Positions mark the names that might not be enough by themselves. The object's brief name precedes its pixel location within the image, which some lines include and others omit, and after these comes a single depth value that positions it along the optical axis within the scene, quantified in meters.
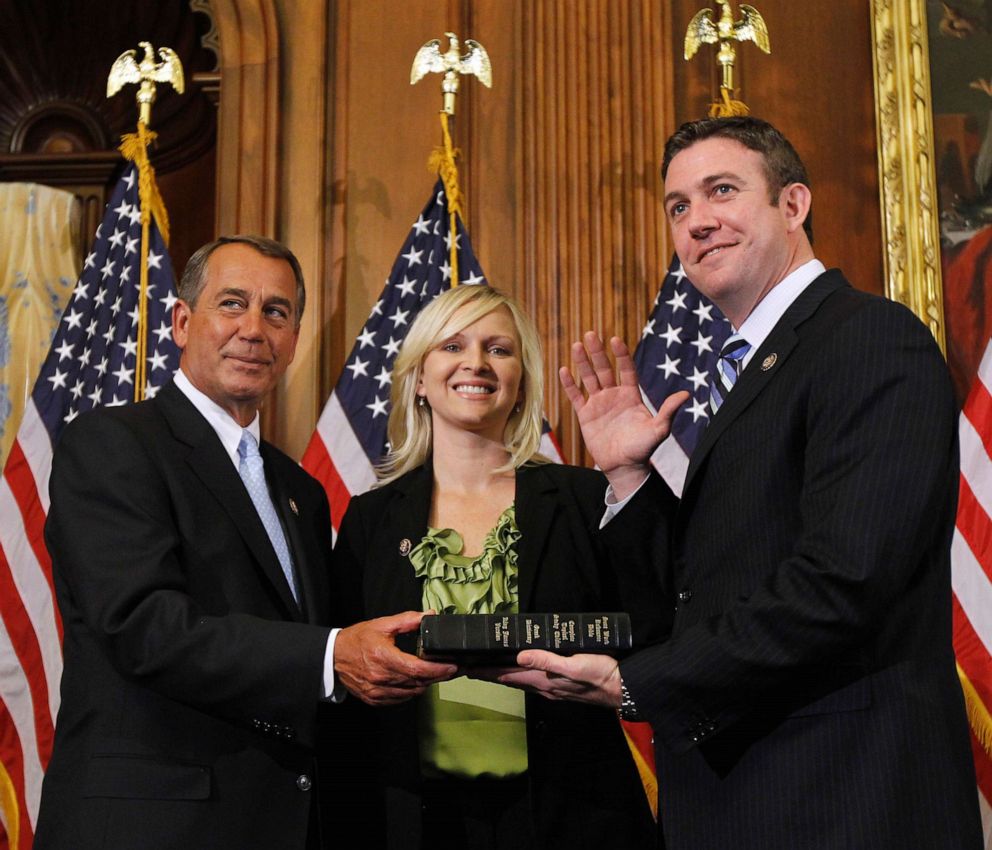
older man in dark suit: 2.39
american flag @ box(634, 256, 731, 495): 4.63
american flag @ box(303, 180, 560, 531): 4.64
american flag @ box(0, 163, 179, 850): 4.39
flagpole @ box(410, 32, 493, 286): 4.68
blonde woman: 2.79
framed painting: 4.84
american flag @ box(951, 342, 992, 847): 3.94
